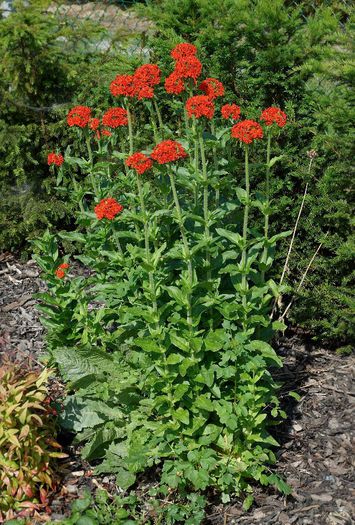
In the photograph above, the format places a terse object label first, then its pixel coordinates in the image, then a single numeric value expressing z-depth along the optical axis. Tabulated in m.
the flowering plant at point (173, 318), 3.29
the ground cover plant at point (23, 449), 3.42
